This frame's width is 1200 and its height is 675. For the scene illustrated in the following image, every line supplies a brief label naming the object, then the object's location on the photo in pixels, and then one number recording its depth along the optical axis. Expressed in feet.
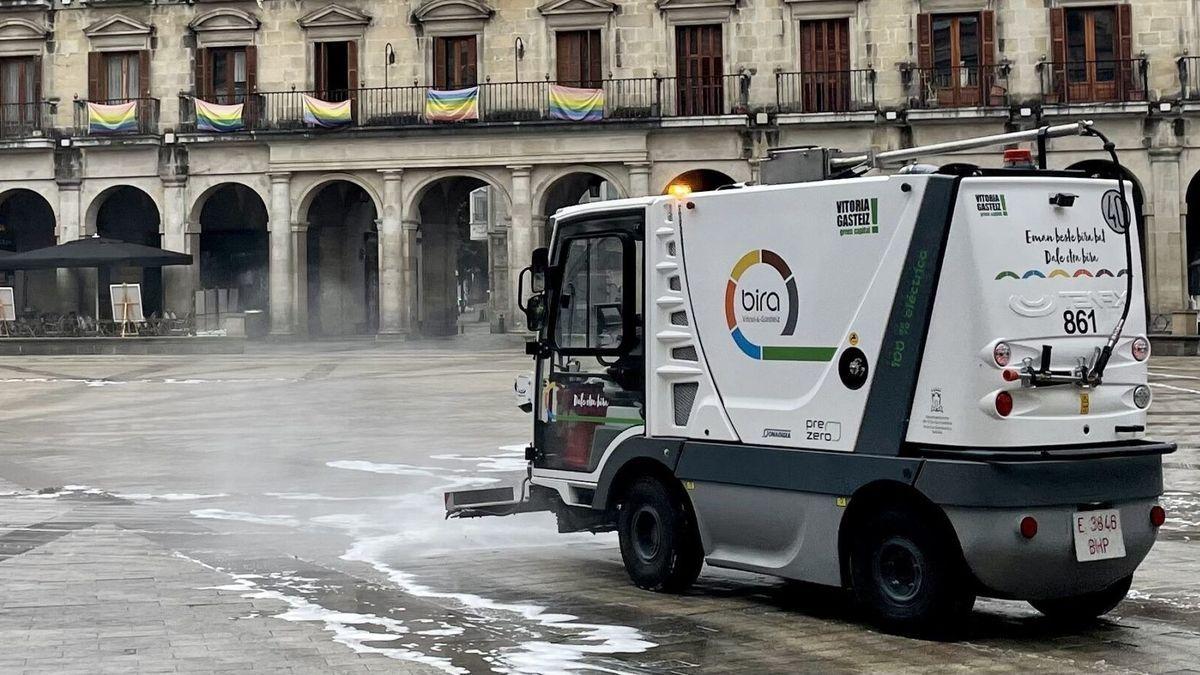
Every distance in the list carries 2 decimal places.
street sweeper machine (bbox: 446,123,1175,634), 27.84
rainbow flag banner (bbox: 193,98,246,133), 145.48
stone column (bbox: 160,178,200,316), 148.46
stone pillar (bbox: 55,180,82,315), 150.92
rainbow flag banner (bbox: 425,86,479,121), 140.36
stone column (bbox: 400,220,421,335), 142.82
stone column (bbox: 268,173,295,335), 145.18
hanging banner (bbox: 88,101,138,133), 148.15
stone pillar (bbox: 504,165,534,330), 140.15
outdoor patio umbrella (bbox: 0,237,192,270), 139.03
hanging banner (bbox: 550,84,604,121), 138.72
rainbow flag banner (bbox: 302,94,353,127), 142.51
